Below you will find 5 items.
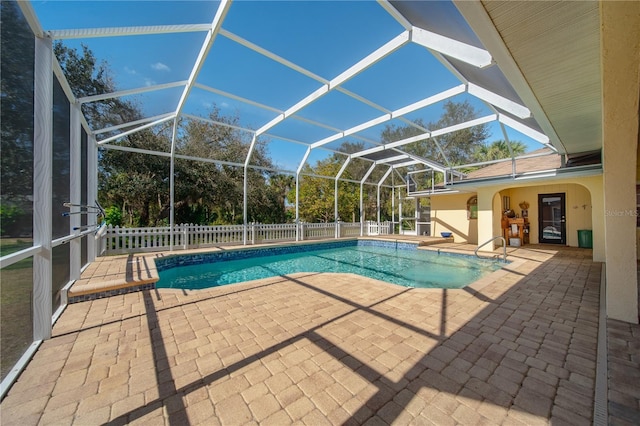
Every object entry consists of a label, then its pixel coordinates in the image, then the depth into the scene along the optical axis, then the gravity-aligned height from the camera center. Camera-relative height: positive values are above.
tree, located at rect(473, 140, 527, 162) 15.12 +4.03
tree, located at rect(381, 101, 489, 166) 7.51 +3.89
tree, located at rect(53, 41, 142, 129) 7.54 +4.37
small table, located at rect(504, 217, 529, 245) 9.44 -0.62
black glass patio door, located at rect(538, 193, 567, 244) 9.36 -0.23
